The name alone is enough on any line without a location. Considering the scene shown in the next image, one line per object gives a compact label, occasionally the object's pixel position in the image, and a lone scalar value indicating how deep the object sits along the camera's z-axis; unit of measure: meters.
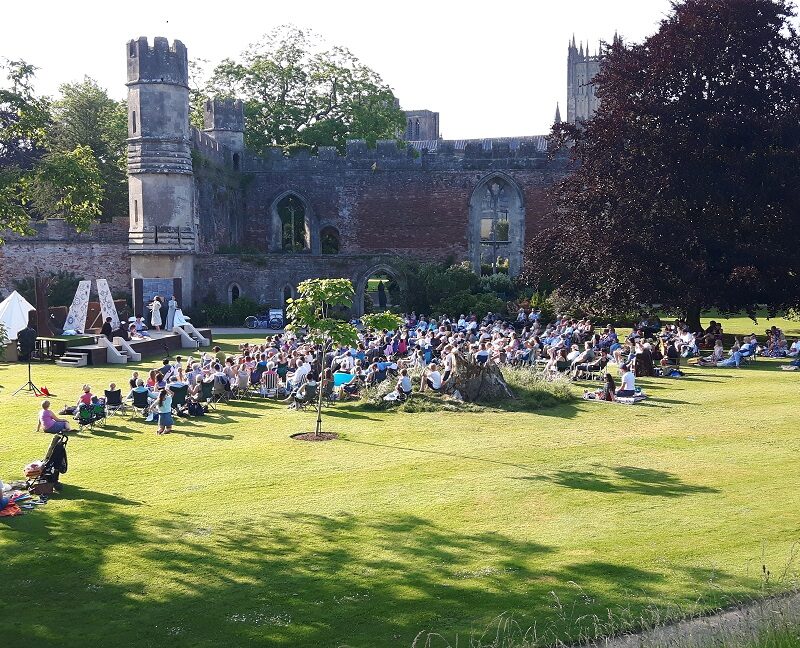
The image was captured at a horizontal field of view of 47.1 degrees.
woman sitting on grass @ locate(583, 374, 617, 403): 21.06
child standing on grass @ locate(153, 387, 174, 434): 17.78
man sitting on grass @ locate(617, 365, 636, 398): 20.91
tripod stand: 22.42
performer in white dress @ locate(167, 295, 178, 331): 36.16
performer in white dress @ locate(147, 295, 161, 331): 36.06
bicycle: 38.84
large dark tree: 29.03
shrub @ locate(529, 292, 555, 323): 36.50
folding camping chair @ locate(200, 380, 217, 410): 20.25
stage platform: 28.67
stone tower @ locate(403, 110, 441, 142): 101.31
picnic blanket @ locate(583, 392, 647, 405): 20.78
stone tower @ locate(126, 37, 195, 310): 38.44
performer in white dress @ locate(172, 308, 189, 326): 34.34
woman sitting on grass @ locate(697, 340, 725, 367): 26.77
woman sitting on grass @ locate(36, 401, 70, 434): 16.34
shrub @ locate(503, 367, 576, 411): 20.58
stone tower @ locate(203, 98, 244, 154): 48.31
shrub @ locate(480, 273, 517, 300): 41.47
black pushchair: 13.34
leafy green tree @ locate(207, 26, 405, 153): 55.62
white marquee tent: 30.39
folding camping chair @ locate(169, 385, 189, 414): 19.50
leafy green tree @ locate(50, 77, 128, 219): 49.34
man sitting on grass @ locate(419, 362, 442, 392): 21.02
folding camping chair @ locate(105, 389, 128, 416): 19.52
